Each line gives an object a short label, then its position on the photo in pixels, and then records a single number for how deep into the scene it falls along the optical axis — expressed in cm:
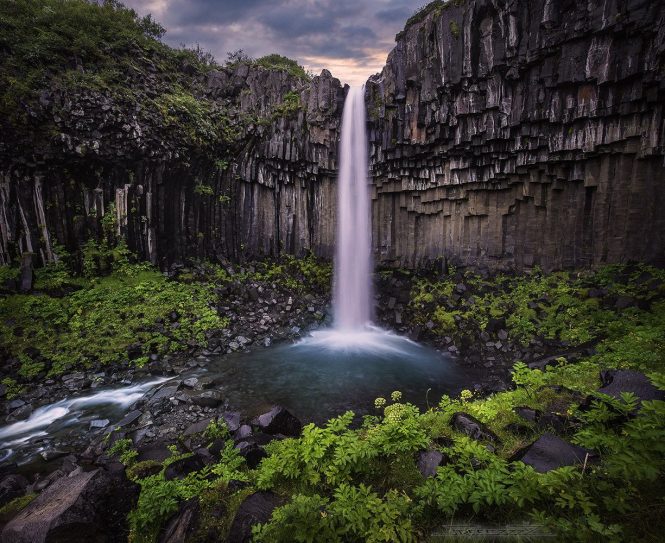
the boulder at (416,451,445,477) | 412
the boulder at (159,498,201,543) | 364
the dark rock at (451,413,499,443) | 532
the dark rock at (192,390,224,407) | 927
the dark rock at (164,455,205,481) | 511
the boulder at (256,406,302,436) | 703
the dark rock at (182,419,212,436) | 763
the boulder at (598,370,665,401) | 473
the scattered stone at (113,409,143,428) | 852
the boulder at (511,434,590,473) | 377
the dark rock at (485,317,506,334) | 1300
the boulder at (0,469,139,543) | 350
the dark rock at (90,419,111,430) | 854
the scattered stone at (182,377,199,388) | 1028
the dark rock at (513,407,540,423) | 561
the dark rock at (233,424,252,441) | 679
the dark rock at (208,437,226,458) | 633
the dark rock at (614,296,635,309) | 1080
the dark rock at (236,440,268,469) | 535
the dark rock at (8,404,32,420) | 907
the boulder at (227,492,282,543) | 354
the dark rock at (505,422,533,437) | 543
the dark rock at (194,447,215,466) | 564
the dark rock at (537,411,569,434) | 506
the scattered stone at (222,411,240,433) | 752
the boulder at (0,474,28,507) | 546
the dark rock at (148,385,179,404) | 941
